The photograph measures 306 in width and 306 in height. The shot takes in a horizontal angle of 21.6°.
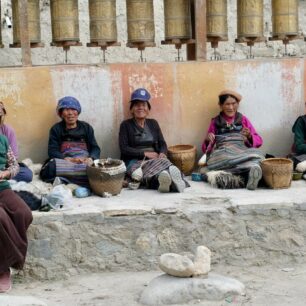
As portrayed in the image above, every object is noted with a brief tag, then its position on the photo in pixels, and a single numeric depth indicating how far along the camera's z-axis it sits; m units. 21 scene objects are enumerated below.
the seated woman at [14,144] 7.50
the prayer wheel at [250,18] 8.45
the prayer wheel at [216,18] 8.44
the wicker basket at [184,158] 8.09
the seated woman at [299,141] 8.15
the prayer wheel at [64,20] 8.14
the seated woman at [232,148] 7.60
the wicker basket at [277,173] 7.44
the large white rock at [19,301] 5.66
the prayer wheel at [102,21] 8.16
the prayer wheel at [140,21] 8.21
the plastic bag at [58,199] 6.89
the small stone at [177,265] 6.14
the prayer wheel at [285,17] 8.53
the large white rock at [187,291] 6.04
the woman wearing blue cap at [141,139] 7.83
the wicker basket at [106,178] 7.31
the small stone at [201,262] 6.21
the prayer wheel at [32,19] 8.26
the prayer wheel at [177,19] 8.32
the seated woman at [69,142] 7.72
